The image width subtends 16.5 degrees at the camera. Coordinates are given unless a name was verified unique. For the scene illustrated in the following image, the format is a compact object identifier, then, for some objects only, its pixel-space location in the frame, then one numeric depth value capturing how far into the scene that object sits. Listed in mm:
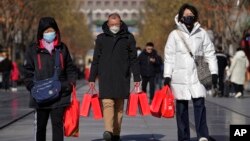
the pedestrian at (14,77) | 41038
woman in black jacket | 10328
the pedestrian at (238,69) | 30562
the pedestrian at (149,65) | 25547
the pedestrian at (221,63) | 30234
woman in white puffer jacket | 11828
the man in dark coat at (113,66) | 12477
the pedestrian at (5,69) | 38125
